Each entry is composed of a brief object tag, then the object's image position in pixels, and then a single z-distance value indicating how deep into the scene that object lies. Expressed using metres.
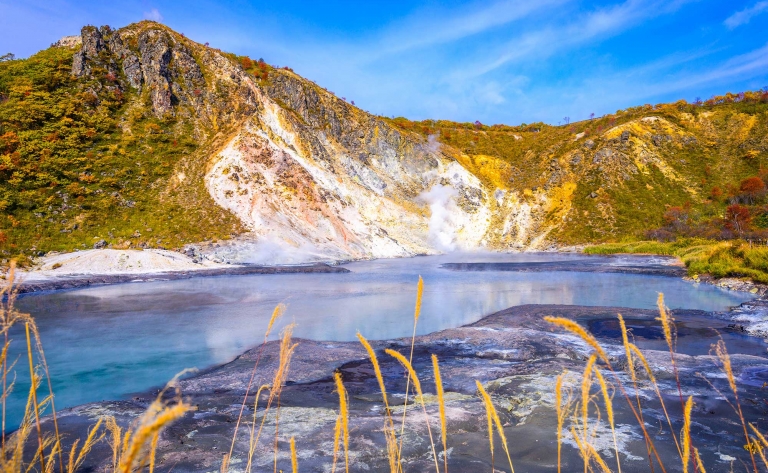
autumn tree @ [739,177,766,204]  55.16
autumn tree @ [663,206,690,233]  53.62
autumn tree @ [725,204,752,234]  45.09
